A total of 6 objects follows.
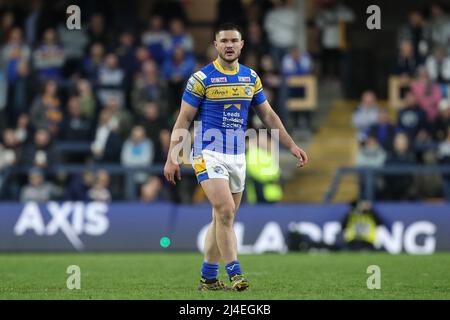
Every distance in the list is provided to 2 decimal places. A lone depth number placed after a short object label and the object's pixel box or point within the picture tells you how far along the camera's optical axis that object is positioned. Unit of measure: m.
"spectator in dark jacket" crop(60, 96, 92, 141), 23.20
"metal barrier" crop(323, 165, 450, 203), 20.89
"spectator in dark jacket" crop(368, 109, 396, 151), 22.06
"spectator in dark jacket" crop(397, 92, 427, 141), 22.31
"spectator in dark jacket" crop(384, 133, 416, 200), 21.59
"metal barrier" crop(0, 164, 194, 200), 21.73
